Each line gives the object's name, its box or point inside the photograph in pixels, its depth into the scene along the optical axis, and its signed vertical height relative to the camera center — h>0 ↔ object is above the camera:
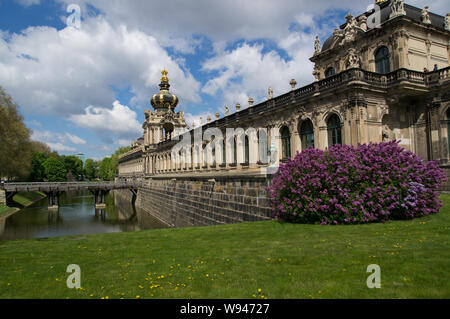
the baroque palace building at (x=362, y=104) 17.86 +4.69
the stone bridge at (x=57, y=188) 40.59 -1.13
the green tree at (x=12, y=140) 36.25 +5.22
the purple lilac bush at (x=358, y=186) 10.16 -0.44
